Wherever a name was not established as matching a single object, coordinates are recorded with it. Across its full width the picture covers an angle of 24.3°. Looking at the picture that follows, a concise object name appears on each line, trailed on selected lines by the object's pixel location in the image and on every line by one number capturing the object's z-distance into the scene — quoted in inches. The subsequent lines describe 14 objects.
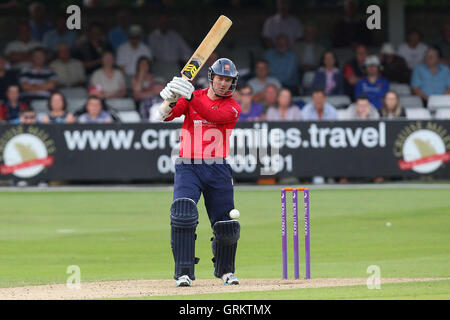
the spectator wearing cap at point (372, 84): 880.3
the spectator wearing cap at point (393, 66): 935.7
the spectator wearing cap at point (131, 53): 957.8
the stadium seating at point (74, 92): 922.7
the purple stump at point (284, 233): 393.6
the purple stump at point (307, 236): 395.2
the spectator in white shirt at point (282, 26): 986.1
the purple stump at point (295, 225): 391.7
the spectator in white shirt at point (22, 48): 973.2
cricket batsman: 387.9
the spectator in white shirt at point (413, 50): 961.5
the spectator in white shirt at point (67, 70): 943.7
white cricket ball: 388.8
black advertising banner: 813.2
